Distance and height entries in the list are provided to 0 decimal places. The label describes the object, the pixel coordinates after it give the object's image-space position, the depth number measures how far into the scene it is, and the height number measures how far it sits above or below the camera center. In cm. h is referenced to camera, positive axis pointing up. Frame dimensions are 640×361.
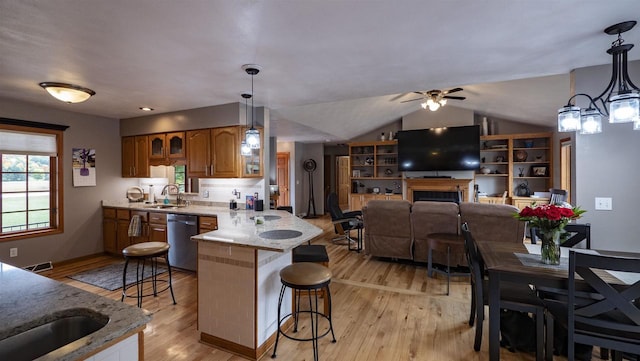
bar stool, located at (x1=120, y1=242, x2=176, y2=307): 261 -71
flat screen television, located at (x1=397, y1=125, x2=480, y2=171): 662 +77
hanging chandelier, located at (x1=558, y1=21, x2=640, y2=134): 168 +48
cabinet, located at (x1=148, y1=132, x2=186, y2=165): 420 +52
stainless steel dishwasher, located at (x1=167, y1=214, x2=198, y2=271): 366 -83
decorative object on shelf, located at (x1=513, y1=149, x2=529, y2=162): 664 +58
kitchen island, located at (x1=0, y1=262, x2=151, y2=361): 86 -50
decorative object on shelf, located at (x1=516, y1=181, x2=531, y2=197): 657 -28
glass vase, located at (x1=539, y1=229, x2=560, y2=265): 191 -48
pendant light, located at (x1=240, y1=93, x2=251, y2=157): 306 +82
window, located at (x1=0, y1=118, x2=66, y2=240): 362 +3
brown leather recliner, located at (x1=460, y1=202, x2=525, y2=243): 331 -54
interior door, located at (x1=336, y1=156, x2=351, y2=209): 1035 +13
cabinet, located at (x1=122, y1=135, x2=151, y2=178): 454 +41
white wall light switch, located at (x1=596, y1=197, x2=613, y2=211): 244 -23
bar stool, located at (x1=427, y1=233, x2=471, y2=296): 327 -80
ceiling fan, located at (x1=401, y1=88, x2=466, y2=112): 527 +165
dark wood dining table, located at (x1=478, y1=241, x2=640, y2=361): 171 -63
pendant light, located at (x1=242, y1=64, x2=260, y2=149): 287 +45
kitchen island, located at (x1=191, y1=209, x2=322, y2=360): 204 -83
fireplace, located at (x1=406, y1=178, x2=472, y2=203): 671 -26
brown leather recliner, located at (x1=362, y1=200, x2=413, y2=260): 394 -74
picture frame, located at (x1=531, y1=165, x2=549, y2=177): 641 +18
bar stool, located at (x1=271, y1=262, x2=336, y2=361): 191 -71
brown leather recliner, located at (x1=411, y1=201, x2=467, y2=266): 363 -62
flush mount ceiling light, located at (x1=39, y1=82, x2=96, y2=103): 280 +94
